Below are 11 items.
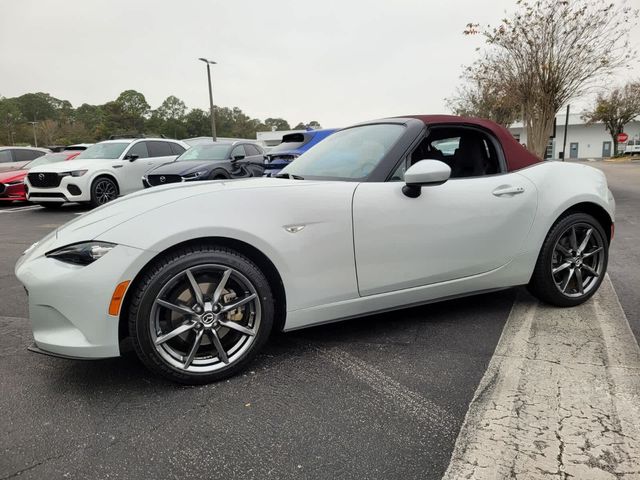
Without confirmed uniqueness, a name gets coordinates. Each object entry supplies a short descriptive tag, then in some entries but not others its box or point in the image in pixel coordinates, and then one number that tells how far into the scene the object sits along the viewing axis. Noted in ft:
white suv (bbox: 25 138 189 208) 31.81
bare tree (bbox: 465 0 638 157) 40.88
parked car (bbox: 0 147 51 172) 40.36
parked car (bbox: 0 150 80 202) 36.78
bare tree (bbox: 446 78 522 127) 50.62
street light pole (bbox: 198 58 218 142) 88.33
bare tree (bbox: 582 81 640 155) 140.56
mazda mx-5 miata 7.07
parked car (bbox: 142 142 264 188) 29.92
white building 184.14
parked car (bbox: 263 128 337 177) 25.94
